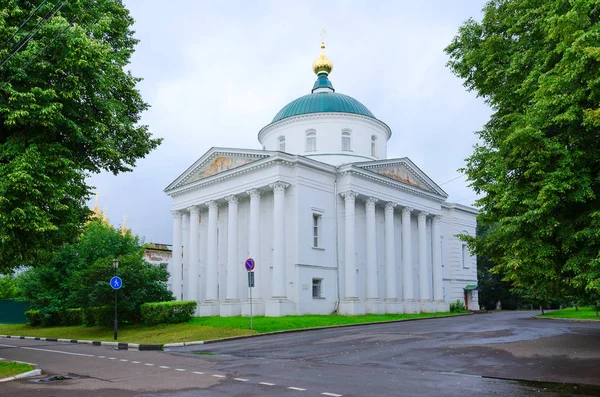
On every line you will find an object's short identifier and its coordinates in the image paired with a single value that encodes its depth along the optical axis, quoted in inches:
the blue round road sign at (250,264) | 933.2
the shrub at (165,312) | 1097.4
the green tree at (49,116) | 525.7
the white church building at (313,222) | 1353.3
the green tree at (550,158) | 480.7
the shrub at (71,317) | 1376.8
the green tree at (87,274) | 1137.4
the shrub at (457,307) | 1777.7
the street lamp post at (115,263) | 1029.2
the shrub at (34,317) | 1510.8
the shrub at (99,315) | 1136.2
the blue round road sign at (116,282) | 962.8
